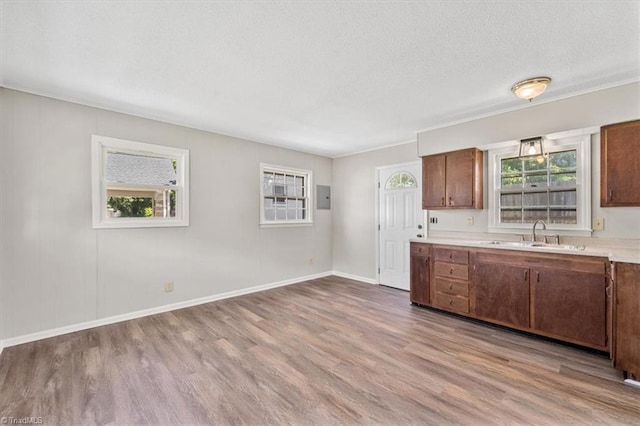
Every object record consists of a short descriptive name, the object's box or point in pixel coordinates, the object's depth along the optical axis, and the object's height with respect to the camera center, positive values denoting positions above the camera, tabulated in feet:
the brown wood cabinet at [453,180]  12.02 +1.48
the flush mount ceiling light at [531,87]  8.54 +3.93
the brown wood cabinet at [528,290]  8.39 -2.79
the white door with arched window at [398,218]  15.35 -0.33
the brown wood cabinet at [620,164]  8.44 +1.47
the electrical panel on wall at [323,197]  18.85 +1.09
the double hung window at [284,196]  16.07 +1.05
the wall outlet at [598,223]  9.38 -0.42
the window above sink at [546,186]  9.80 +0.99
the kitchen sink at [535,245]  9.43 -1.23
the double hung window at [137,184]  10.69 +1.24
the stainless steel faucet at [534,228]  10.56 -0.63
